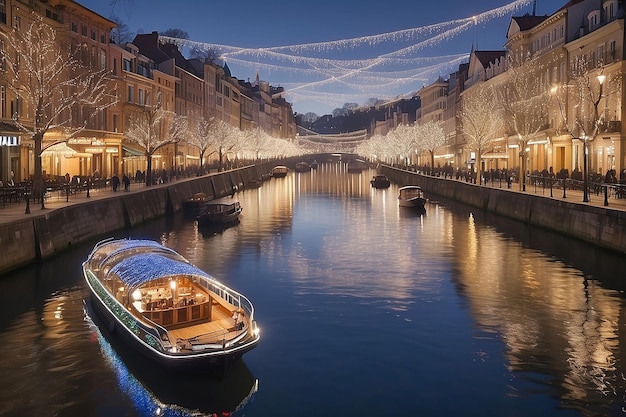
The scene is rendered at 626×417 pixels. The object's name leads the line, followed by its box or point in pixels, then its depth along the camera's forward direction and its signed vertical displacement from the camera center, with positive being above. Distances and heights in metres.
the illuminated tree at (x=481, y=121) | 74.06 +5.53
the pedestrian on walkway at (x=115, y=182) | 54.50 -0.46
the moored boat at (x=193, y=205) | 61.99 -2.65
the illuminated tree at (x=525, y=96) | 67.19 +7.52
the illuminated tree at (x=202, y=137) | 97.62 +5.35
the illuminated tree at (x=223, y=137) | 105.56 +5.86
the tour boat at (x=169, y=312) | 17.23 -3.82
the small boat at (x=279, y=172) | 144.25 +0.41
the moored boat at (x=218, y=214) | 52.81 -2.95
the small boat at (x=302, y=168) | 185.25 +1.51
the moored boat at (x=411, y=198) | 66.25 -2.43
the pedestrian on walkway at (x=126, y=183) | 56.22 -0.56
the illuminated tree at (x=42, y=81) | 41.00 +7.46
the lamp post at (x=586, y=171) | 40.19 -0.03
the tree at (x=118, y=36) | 111.69 +22.41
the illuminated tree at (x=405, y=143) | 127.19 +5.69
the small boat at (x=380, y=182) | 103.56 -1.38
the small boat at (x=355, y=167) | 189.31 +1.64
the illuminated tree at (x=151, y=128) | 68.88 +5.47
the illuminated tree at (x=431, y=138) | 111.31 +5.55
